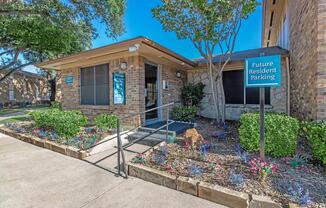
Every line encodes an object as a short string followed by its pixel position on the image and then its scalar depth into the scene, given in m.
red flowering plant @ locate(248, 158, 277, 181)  2.59
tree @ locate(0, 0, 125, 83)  7.38
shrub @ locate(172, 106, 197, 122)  6.50
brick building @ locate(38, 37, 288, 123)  5.94
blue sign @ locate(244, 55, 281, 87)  3.04
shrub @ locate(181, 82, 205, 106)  7.70
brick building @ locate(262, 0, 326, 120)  3.76
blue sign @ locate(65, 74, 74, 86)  7.92
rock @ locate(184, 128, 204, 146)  4.06
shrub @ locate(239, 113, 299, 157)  3.33
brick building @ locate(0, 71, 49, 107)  19.33
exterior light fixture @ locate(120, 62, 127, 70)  6.13
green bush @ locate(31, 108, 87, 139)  5.23
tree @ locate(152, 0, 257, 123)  5.56
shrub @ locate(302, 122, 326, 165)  2.86
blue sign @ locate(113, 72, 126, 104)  6.06
